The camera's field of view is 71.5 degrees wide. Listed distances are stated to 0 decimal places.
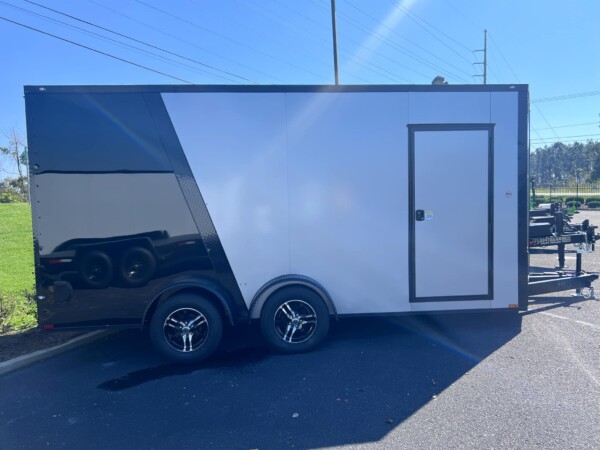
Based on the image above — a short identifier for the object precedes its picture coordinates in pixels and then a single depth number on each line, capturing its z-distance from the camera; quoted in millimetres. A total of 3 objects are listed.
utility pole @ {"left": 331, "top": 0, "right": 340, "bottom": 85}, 13750
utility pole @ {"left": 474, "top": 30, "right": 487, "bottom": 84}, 32225
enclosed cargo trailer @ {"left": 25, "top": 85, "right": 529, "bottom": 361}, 4324
